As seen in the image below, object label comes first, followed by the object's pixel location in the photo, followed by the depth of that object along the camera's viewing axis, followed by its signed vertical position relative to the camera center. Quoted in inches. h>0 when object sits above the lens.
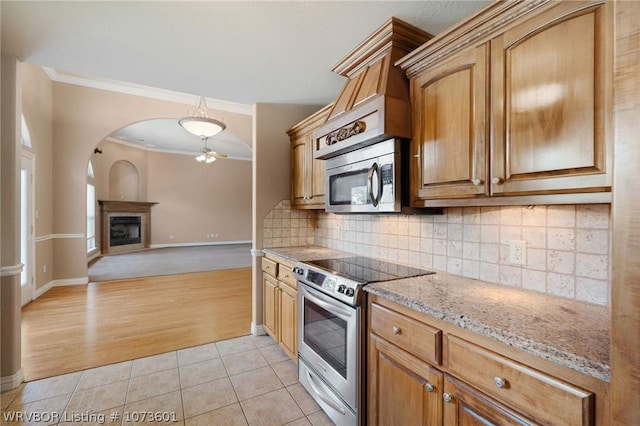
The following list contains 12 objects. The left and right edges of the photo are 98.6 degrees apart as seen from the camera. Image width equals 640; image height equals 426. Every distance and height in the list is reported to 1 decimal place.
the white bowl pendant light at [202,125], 151.4 +49.2
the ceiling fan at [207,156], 263.1 +56.0
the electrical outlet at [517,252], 56.2 -8.5
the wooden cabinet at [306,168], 104.4 +17.9
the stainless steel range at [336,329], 62.1 -30.6
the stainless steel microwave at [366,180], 65.9 +8.7
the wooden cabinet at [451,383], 32.4 -24.9
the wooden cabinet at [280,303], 92.3 -34.2
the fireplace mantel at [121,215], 305.7 -7.5
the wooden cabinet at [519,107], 37.4 +17.3
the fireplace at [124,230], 318.0 -21.6
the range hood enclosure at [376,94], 64.0 +29.8
